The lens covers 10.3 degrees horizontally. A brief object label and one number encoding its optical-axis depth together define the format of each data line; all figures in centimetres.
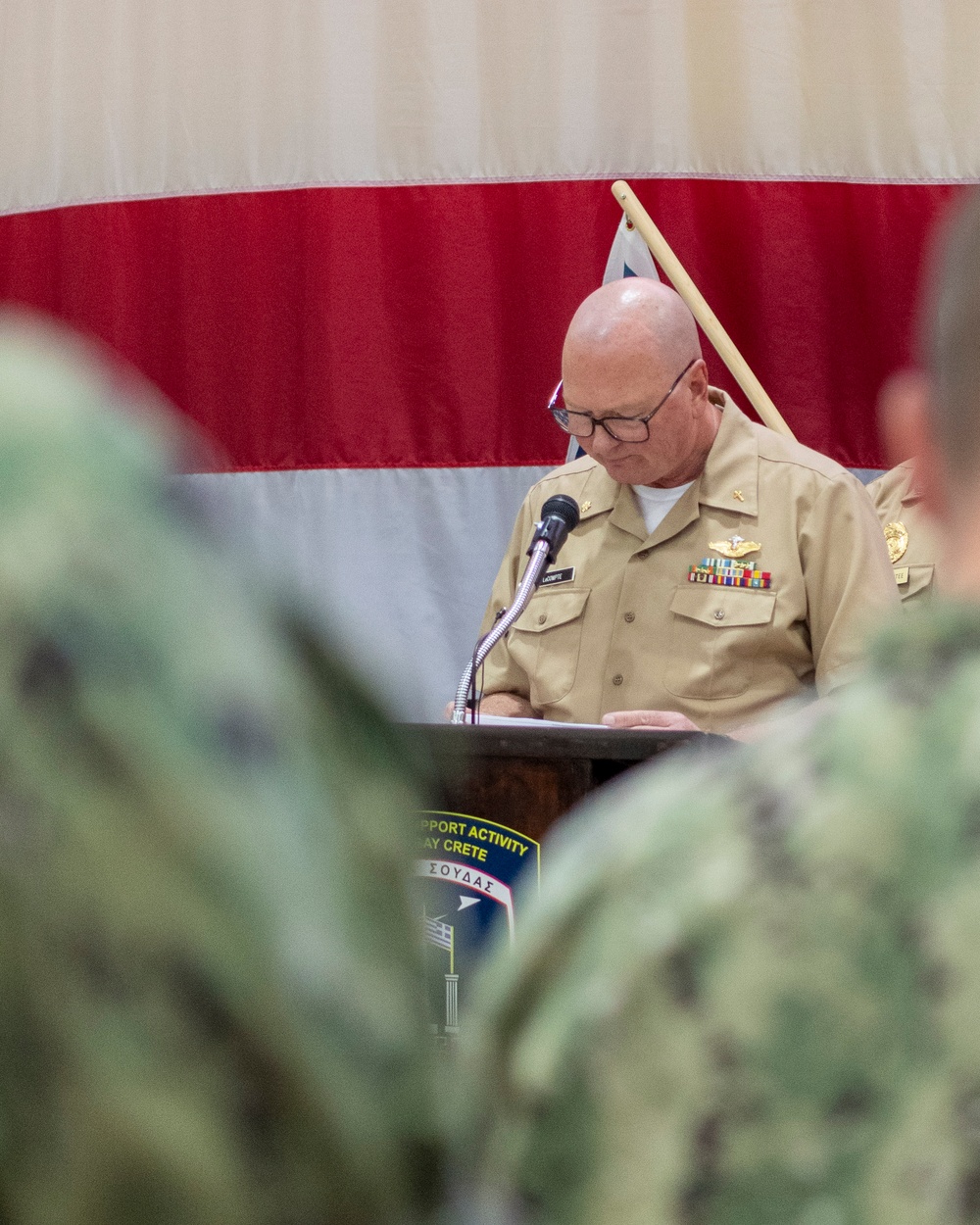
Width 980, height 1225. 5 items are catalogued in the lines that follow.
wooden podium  582
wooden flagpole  677
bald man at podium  631
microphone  617
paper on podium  585
